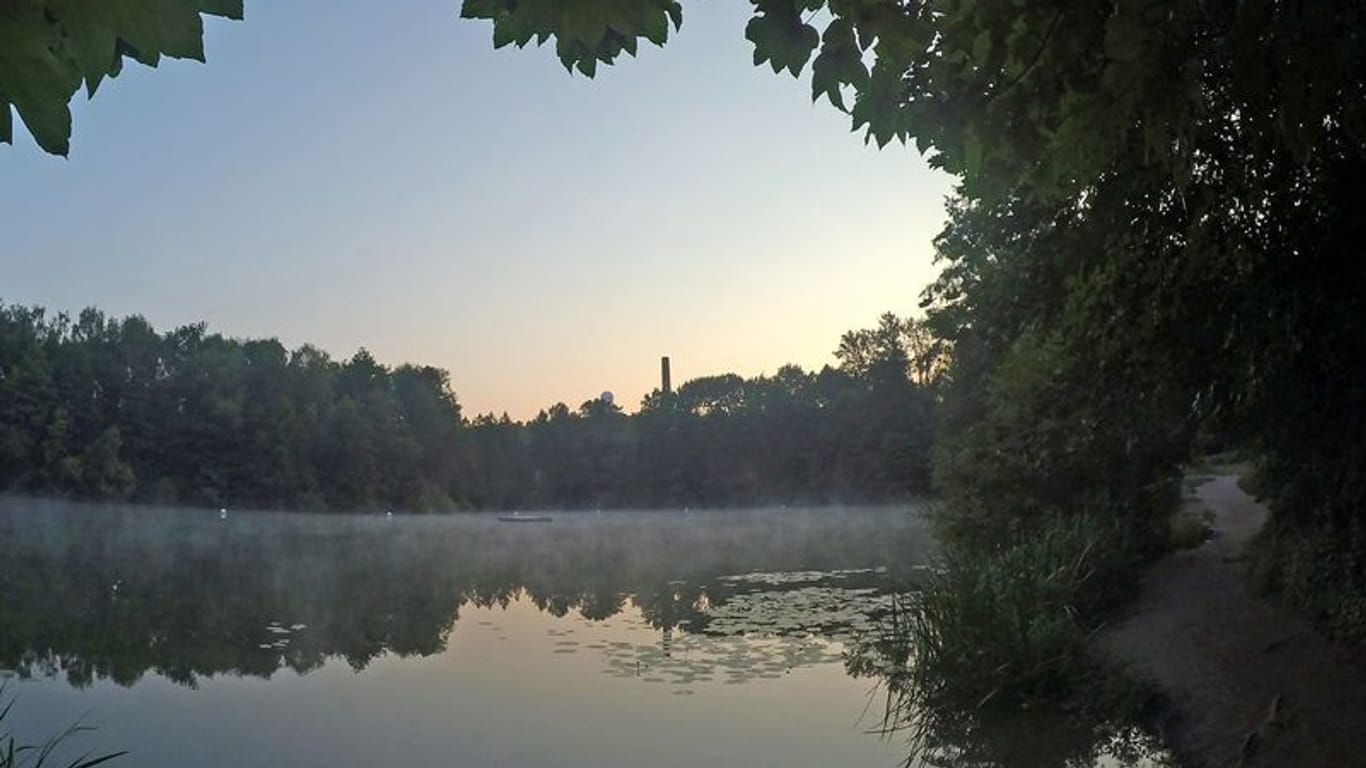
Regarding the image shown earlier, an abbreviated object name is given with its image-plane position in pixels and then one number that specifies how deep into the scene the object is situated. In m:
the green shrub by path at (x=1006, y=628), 9.40
